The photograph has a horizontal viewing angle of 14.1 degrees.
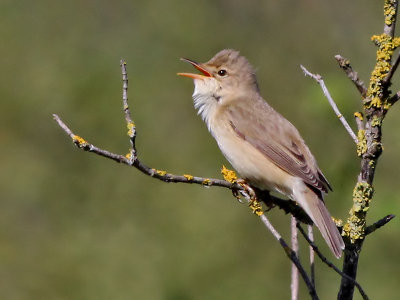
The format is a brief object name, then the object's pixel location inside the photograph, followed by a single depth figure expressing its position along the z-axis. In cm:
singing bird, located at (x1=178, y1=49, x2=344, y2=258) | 916
